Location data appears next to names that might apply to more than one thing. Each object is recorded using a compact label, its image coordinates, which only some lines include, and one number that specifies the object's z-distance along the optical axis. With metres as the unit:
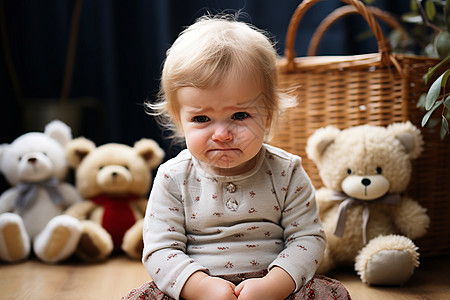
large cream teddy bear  1.26
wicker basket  1.33
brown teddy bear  1.53
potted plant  1.09
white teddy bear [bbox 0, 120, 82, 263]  1.42
